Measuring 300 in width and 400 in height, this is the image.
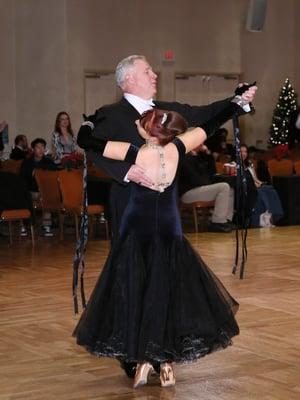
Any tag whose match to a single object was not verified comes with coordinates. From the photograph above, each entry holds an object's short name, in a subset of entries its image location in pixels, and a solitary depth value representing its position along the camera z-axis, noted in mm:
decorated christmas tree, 20297
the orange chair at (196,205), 12536
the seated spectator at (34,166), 13188
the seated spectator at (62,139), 13828
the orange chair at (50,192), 12133
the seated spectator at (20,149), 15484
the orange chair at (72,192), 11836
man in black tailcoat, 4996
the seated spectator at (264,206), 13188
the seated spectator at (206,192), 12523
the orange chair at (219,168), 14007
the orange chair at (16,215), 11422
